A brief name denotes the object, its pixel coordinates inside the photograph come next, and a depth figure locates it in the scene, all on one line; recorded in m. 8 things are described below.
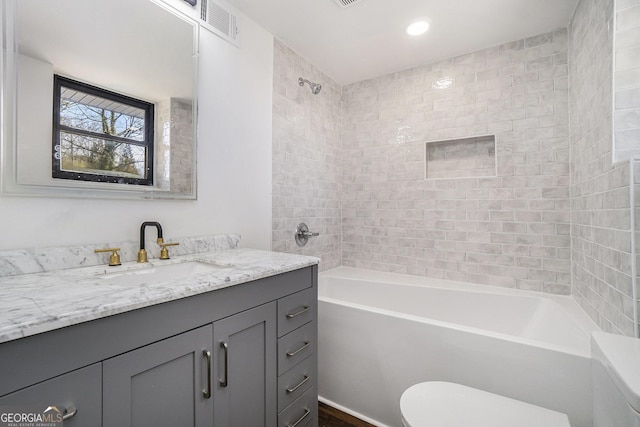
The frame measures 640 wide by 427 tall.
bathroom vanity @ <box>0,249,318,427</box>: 0.66
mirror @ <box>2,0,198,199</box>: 1.11
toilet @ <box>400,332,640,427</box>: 0.79
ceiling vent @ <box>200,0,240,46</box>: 1.76
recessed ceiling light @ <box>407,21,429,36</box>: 2.08
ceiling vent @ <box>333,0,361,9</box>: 1.86
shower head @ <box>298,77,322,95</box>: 2.55
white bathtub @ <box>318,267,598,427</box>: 1.32
